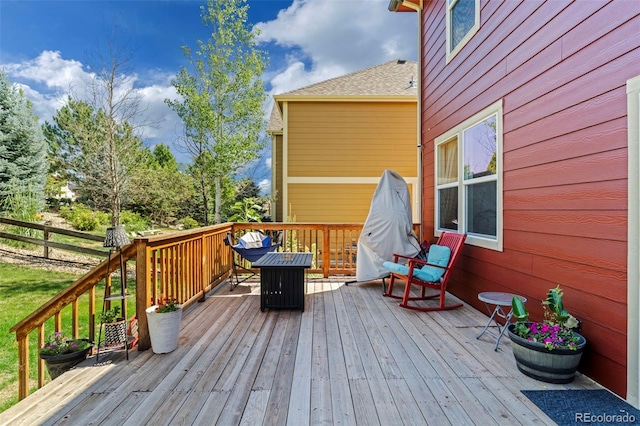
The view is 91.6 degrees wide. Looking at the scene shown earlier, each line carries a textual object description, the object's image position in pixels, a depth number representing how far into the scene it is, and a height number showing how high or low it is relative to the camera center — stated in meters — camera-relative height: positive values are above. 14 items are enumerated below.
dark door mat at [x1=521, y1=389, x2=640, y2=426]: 1.74 -1.18
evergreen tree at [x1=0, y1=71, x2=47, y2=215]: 10.39 +2.24
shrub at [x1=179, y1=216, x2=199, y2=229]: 13.97 -0.59
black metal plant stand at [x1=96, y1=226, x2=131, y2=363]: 2.55 -0.33
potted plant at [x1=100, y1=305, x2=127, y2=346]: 2.71 -1.04
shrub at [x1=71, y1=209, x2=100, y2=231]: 10.86 -0.40
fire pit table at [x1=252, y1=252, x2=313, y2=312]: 3.74 -0.94
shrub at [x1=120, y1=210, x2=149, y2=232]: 11.79 -0.47
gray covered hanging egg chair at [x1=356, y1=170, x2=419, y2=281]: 4.73 -0.34
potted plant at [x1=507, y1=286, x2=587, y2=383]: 2.07 -0.91
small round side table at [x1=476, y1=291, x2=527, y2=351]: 2.51 -0.75
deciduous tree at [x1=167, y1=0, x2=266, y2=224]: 8.52 +3.17
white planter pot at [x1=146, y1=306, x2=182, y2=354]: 2.58 -1.00
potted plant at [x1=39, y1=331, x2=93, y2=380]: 2.42 -1.14
